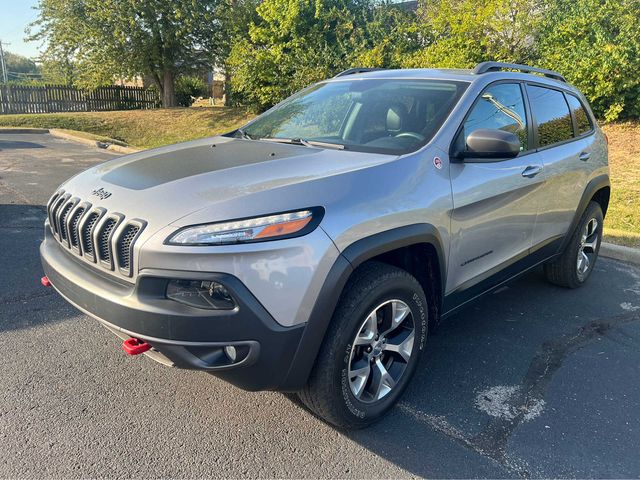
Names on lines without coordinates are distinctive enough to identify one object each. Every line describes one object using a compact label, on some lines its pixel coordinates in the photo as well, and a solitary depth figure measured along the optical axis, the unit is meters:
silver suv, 2.06
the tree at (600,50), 9.65
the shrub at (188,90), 27.41
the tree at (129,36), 19.48
